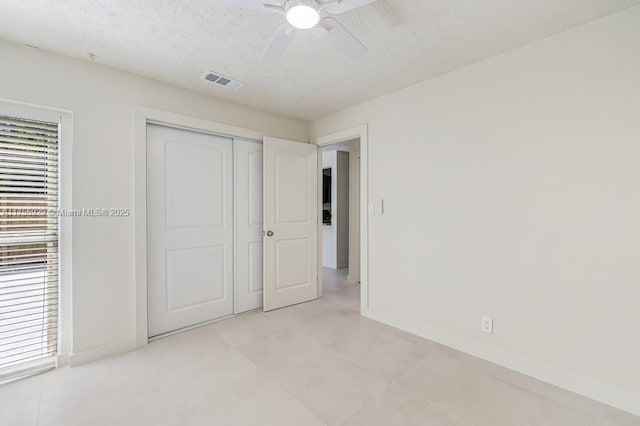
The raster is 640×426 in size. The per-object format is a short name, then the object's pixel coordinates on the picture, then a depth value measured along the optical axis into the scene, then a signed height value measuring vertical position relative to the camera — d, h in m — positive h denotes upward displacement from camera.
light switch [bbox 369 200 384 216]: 2.99 +0.03
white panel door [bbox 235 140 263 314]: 3.21 -0.15
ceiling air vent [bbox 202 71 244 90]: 2.48 +1.16
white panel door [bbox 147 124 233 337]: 2.66 -0.16
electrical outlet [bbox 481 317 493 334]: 2.25 -0.89
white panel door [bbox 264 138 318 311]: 3.33 -0.13
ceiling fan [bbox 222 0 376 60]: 1.34 +0.94
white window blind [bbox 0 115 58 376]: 2.02 -0.21
